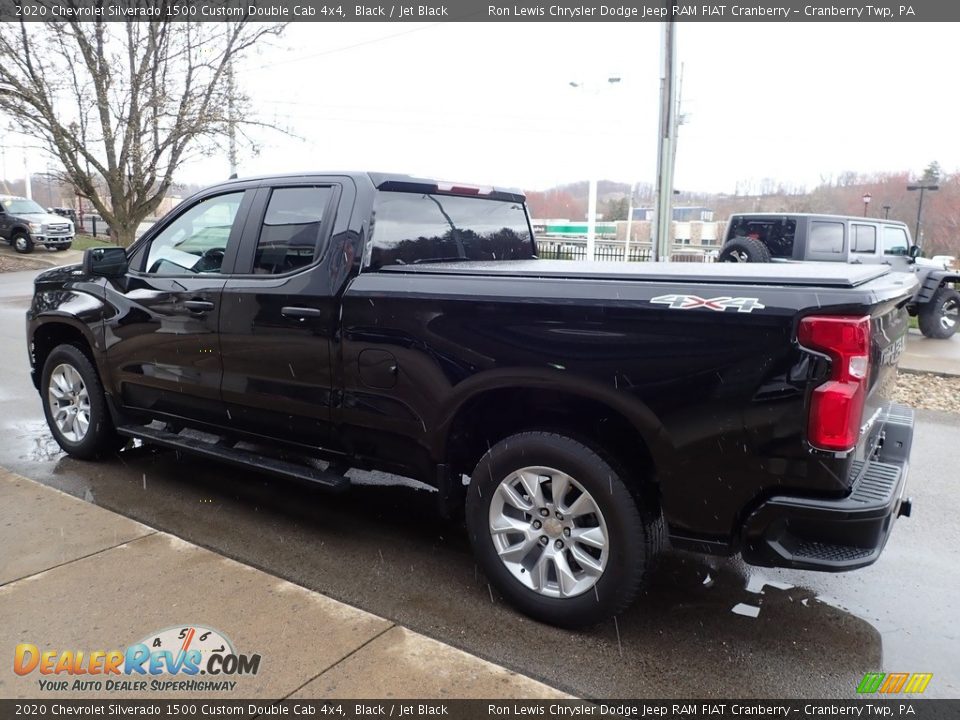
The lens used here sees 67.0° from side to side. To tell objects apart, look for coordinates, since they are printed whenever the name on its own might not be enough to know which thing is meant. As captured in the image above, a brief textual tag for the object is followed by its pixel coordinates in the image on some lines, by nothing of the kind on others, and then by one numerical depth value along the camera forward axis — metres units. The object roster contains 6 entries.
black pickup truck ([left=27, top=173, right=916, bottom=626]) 2.58
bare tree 16.67
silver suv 12.11
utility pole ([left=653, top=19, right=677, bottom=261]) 11.19
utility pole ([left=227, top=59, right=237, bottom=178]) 17.84
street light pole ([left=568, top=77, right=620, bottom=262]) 21.52
